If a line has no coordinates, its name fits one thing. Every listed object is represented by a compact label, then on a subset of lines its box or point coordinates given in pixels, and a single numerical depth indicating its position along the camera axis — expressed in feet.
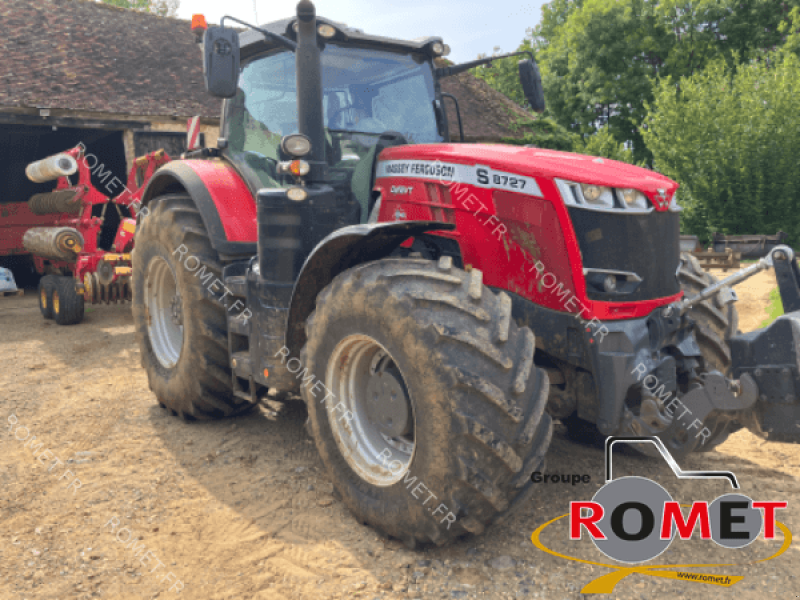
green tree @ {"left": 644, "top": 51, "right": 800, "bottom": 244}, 58.85
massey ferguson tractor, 8.48
